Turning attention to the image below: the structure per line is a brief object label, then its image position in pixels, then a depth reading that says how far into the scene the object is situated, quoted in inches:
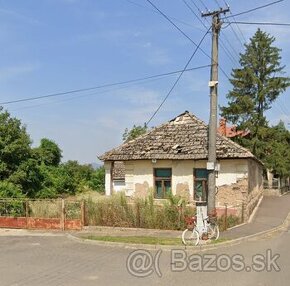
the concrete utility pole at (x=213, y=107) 748.0
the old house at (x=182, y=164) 920.3
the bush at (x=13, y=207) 813.2
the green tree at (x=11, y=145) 994.1
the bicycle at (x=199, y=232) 612.1
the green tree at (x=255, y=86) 1694.1
